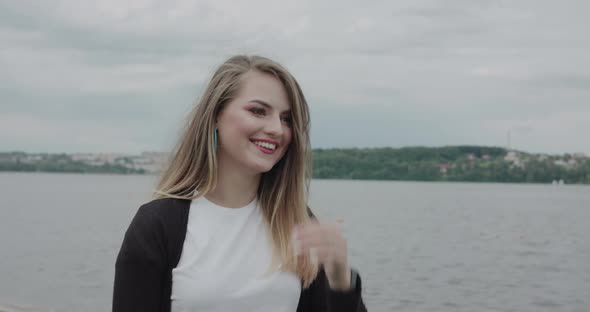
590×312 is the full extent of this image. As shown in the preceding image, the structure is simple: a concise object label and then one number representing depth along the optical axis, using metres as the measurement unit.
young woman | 2.56
